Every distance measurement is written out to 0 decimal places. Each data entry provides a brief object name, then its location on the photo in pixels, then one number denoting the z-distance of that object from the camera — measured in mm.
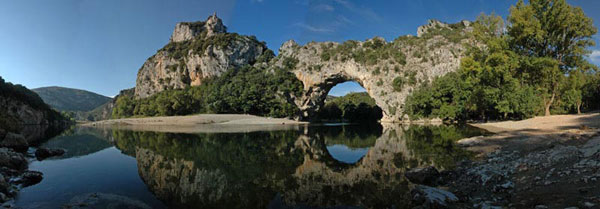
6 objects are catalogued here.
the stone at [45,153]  15564
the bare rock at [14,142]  17297
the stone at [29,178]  9117
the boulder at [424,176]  8688
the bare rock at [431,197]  6020
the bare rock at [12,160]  11141
